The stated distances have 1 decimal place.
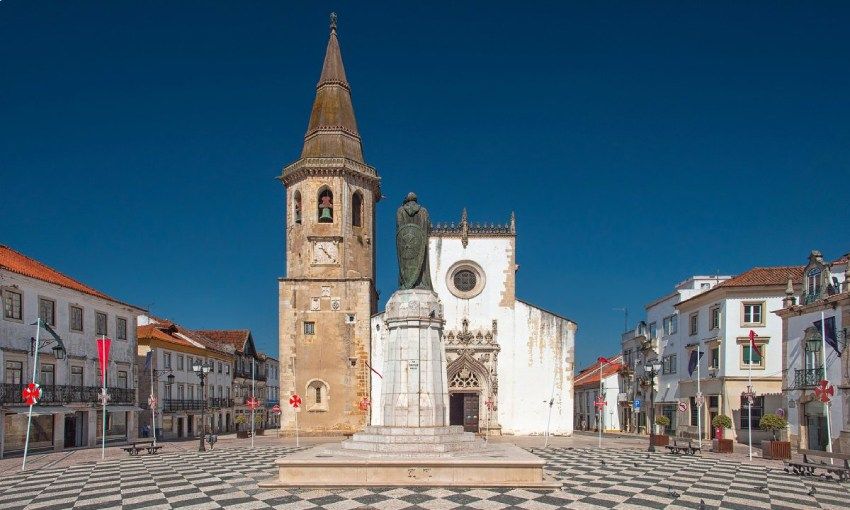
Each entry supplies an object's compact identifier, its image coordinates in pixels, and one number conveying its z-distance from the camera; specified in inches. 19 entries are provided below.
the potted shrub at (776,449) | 1010.1
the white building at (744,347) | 1433.3
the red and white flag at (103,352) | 1053.8
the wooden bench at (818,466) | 746.2
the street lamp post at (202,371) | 1207.6
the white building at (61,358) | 1148.5
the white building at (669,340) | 1727.4
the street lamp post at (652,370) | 1123.9
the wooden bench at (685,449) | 1078.4
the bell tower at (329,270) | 1593.3
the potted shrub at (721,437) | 1136.8
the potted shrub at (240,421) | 2338.7
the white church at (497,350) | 1601.9
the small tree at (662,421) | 1523.5
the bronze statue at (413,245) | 783.1
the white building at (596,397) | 2319.1
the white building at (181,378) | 1727.4
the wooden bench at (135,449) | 1067.9
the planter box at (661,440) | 1199.1
